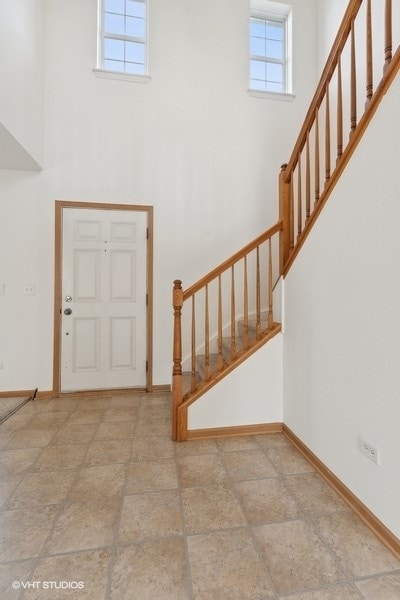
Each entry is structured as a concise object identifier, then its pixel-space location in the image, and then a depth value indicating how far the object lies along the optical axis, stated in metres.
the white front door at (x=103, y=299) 3.37
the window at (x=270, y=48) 3.90
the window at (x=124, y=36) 3.53
